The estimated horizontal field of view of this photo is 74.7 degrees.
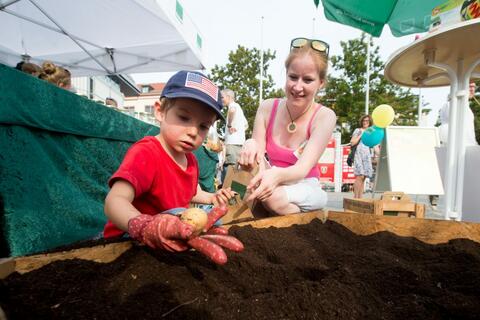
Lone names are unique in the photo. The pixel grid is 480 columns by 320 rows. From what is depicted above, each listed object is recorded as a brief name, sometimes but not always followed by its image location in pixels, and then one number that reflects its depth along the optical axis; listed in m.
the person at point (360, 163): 5.50
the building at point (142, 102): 38.19
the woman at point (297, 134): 1.90
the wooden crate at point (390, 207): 2.42
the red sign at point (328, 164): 12.57
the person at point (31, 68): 3.40
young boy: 1.10
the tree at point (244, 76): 22.55
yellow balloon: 4.86
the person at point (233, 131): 5.69
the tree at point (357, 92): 19.27
